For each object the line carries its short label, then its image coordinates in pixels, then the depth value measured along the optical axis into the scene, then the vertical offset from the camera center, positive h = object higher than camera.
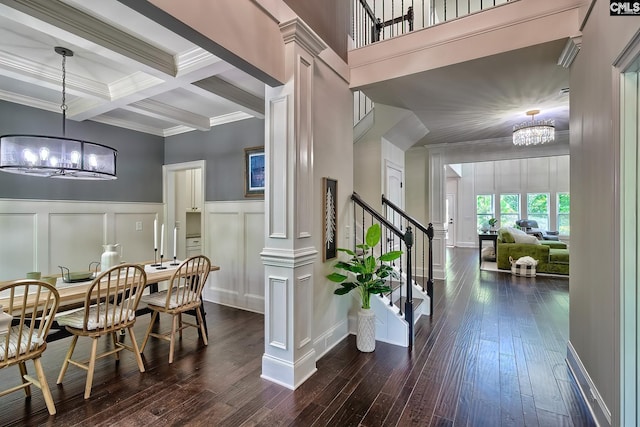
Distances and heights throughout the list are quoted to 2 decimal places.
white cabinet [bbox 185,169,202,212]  5.61 +0.48
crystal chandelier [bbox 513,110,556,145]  4.27 +1.19
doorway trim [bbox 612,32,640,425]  1.46 -0.16
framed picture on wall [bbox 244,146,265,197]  4.03 +0.58
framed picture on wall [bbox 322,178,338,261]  2.78 -0.04
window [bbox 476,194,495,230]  10.92 +0.15
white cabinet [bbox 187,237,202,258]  5.41 -0.60
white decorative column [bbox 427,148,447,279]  6.01 +0.21
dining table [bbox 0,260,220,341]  2.25 -0.62
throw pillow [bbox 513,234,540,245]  6.25 -0.56
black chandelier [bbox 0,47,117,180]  2.46 +0.51
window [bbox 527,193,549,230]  10.12 +0.16
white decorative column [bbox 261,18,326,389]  2.28 -0.02
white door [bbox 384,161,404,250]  4.43 +0.33
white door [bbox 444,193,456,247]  11.46 -0.23
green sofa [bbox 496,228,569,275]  5.91 -0.84
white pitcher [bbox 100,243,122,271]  2.86 -0.44
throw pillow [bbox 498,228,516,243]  6.49 -0.53
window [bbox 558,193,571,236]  9.83 +0.02
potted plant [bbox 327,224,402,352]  2.77 -0.68
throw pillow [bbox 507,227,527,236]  6.52 -0.43
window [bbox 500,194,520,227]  10.52 +0.14
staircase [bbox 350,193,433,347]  2.95 -1.06
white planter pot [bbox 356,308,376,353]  2.82 -1.14
